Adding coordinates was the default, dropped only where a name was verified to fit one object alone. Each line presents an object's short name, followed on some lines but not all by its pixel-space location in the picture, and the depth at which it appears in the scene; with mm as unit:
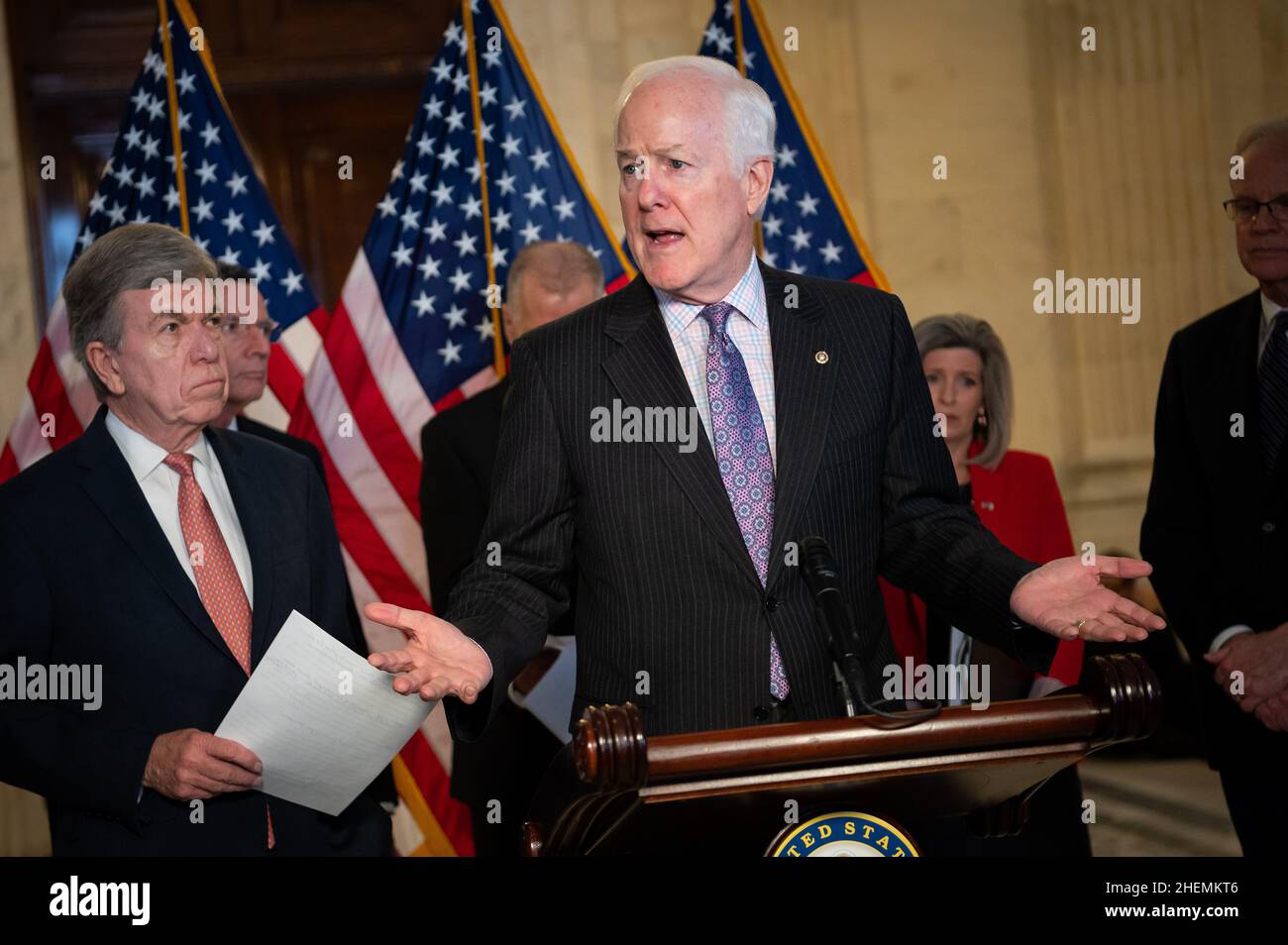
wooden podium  1585
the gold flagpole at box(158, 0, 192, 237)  4715
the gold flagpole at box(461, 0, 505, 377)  4660
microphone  1707
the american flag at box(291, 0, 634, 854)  4695
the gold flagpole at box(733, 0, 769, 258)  5083
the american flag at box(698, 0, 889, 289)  5074
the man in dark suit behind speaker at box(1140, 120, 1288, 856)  3115
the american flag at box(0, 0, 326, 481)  4762
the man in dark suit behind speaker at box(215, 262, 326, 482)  4023
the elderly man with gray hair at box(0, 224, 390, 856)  2457
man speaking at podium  2174
